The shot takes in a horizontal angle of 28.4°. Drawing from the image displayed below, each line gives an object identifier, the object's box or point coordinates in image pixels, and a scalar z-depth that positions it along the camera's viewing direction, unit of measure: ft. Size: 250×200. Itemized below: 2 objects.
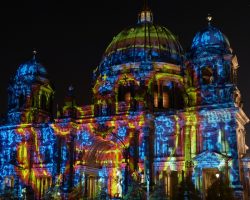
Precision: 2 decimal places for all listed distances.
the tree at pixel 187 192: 127.95
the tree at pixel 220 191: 127.03
